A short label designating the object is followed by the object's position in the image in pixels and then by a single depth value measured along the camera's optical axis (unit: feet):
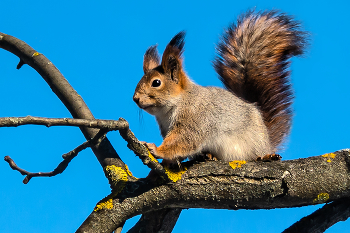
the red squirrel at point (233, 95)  18.65
